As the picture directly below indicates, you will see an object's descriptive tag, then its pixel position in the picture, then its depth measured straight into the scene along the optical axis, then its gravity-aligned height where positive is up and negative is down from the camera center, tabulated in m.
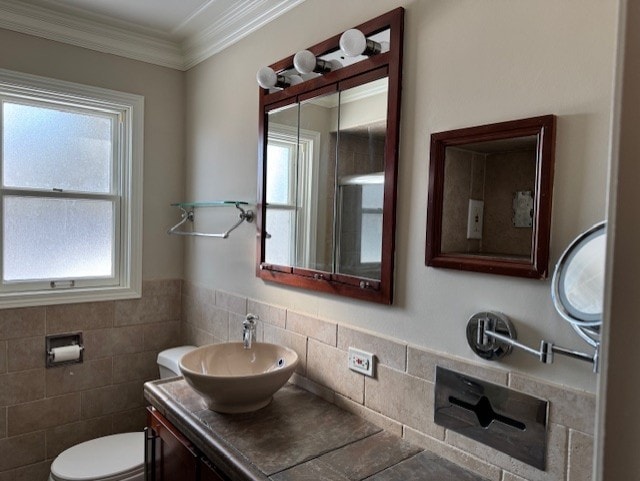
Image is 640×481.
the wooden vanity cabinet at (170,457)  1.45 -0.85
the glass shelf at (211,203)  2.18 +0.07
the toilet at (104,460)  1.92 -1.12
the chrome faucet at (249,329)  1.89 -0.47
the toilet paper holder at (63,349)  2.35 -0.72
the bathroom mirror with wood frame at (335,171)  1.49 +0.19
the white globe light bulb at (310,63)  1.68 +0.59
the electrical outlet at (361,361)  1.54 -0.49
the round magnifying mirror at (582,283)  0.92 -0.12
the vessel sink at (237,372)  1.47 -0.58
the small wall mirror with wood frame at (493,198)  1.10 +0.08
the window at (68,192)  2.30 +0.12
